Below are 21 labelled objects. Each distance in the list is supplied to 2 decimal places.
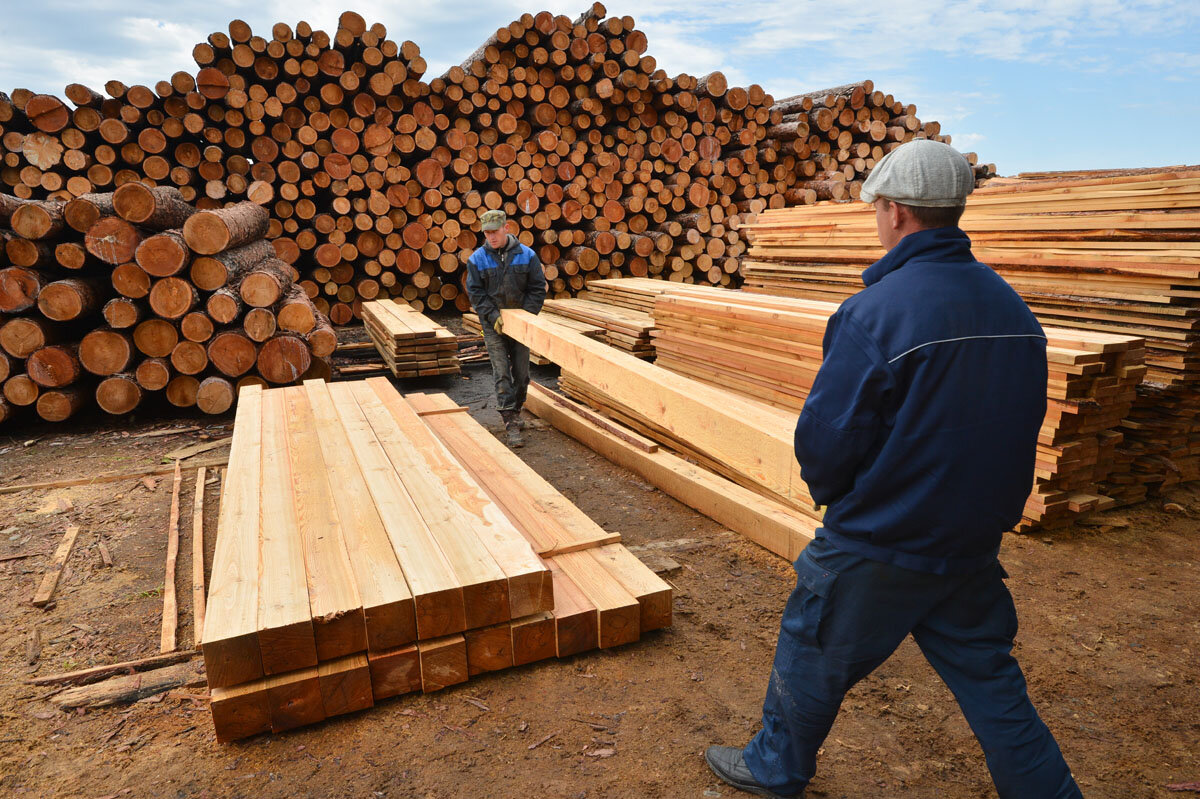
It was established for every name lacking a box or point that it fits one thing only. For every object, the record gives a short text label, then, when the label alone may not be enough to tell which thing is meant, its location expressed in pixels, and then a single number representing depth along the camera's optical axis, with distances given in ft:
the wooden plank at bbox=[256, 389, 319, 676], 8.57
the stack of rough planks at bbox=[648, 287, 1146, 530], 13.48
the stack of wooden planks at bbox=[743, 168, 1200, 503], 15.01
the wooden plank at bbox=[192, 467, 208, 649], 11.45
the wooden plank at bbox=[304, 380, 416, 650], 8.97
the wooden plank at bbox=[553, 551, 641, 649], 10.41
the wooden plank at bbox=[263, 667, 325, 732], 8.71
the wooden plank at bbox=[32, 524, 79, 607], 12.46
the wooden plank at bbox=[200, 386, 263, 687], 8.38
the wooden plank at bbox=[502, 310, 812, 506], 8.24
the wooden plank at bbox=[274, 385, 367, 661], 8.80
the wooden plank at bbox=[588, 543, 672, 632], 10.80
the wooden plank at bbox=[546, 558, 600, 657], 10.12
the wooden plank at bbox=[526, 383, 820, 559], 13.73
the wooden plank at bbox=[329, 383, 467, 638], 9.12
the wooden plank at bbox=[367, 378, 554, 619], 9.55
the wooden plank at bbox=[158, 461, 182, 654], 11.04
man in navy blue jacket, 6.08
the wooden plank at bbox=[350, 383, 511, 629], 9.34
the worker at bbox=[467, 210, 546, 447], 21.85
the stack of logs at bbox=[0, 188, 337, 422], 21.80
